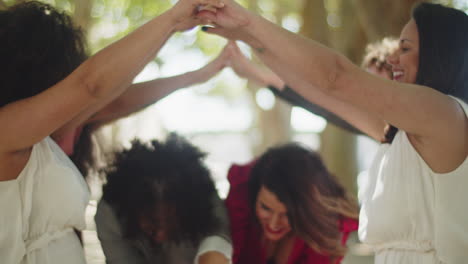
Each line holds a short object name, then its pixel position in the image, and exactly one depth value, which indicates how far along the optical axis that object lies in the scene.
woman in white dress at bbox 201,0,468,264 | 1.92
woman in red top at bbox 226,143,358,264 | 2.88
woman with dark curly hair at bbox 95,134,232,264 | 2.51
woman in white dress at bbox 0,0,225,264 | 1.94
